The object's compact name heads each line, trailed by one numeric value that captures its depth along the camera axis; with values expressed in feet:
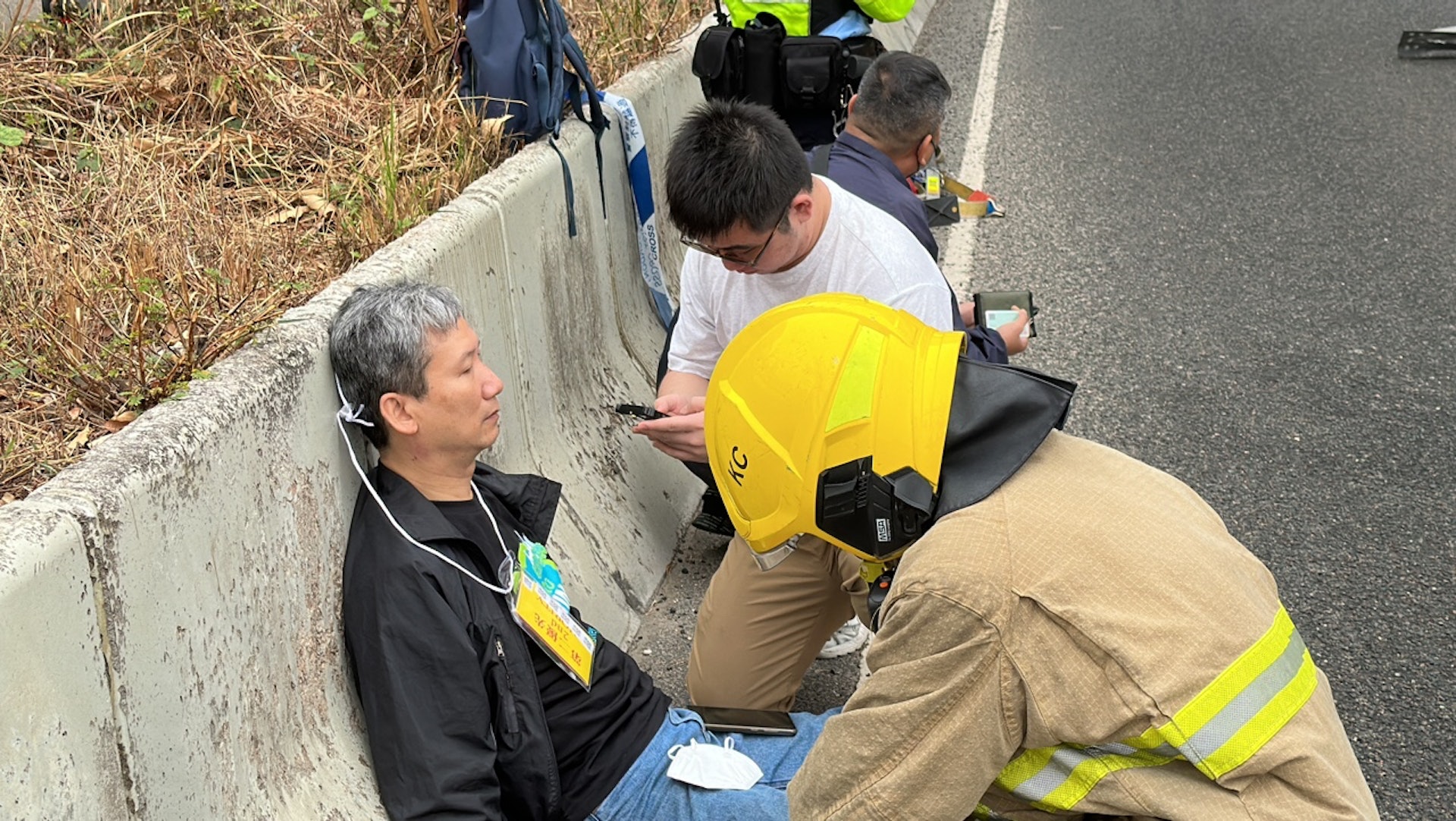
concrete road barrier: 7.16
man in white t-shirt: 12.28
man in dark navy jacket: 16.19
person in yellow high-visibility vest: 20.94
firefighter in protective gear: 7.11
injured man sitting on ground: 9.56
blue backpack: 15.84
